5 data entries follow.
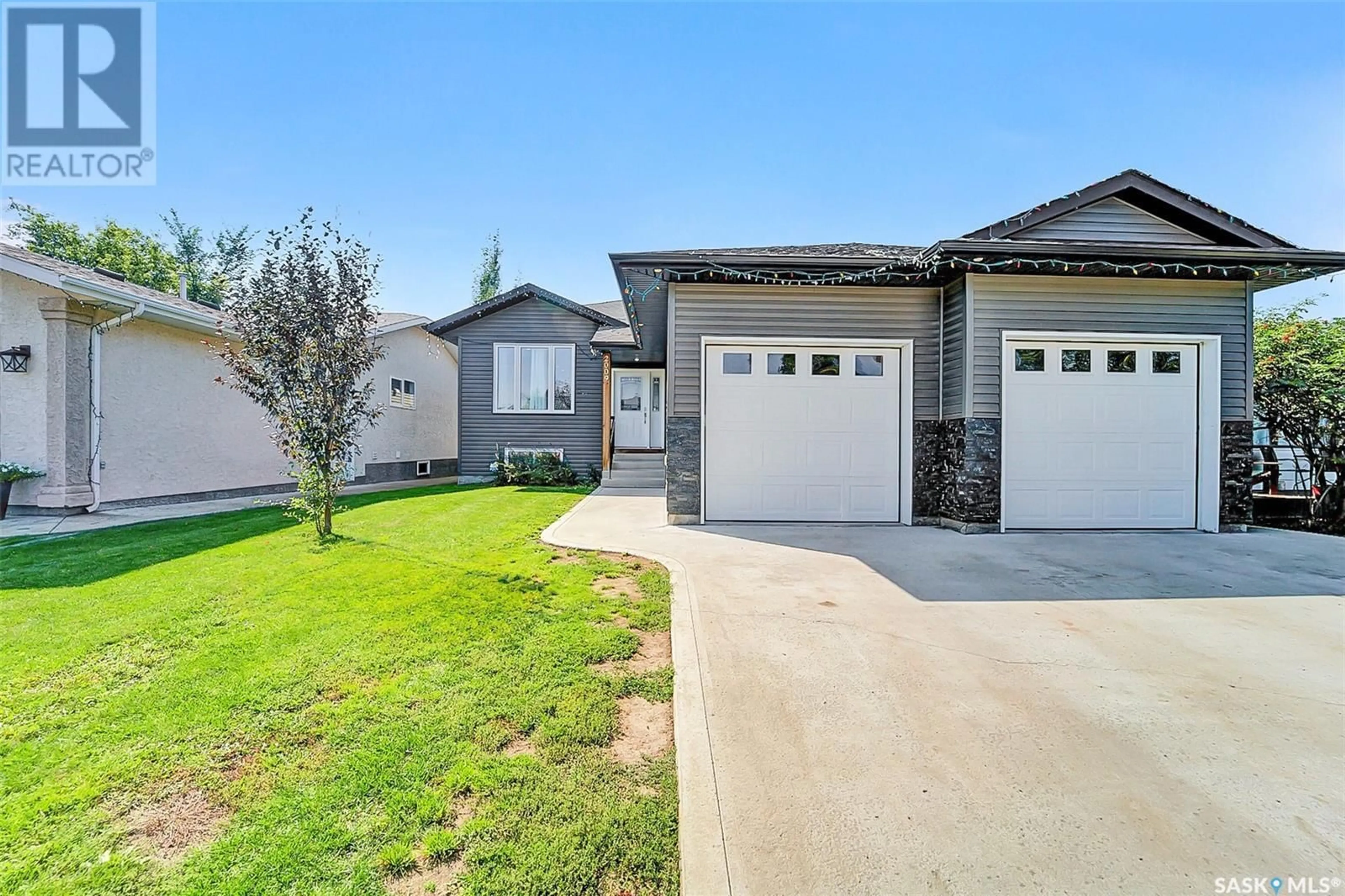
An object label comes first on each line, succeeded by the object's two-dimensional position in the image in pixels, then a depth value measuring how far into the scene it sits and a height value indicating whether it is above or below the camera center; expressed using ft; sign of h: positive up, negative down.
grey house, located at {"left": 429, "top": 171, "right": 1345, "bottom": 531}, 24.97 +3.33
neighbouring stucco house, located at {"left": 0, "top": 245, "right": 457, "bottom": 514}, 28.27 +2.08
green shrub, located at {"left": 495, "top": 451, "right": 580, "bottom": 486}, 46.32 -2.34
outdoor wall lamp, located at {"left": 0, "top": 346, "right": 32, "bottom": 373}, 28.14 +3.89
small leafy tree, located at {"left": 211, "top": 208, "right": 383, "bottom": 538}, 20.21 +3.38
